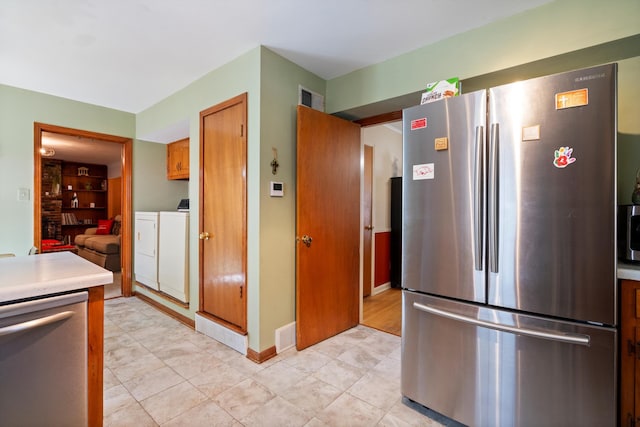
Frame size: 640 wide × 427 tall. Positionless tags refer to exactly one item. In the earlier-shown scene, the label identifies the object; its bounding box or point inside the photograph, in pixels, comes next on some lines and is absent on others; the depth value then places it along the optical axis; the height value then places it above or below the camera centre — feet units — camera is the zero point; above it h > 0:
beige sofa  17.46 -2.47
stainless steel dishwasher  3.12 -1.74
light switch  9.84 +0.51
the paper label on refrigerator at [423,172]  5.26 +0.70
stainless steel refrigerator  3.96 -0.67
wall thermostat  7.53 +0.54
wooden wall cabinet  12.54 +2.21
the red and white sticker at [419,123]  5.36 +1.60
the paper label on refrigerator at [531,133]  4.29 +1.14
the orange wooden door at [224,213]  7.68 -0.10
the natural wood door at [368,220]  12.50 -0.44
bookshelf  23.63 +1.09
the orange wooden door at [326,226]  7.77 -0.46
